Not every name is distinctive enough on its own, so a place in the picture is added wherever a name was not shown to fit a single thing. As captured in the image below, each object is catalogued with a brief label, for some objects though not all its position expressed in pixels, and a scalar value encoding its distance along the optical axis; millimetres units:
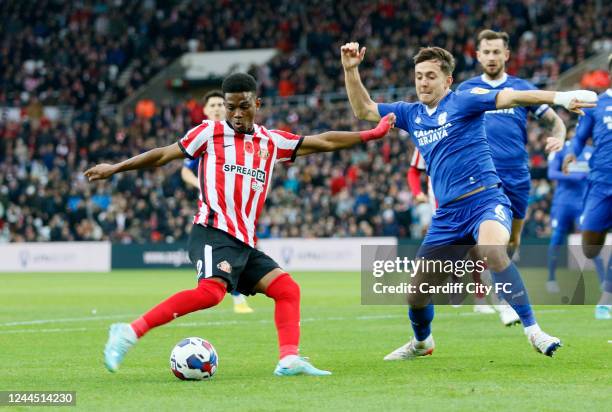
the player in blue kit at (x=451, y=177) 16766
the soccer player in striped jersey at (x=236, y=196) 15500
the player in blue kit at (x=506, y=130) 22750
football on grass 15047
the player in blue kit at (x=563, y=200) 34219
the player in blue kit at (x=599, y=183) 23641
